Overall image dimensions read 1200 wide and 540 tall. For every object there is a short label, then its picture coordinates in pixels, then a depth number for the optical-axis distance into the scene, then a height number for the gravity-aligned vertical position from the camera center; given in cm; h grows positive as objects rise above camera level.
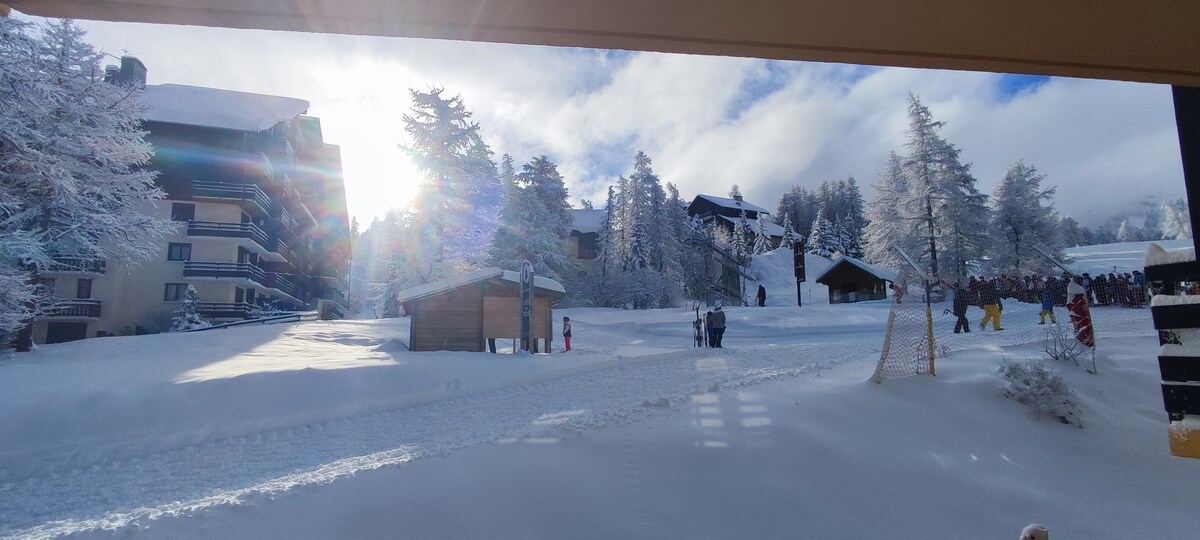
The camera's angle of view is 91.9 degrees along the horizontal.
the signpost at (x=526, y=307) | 1764 +35
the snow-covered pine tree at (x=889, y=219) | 3909 +656
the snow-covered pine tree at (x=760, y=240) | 7838 +1004
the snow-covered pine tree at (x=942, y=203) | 3703 +697
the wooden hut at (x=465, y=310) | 1770 +30
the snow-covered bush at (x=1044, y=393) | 721 -108
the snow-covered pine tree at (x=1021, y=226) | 3794 +555
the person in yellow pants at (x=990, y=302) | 1891 +26
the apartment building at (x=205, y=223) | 2778 +601
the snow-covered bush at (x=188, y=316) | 2692 +45
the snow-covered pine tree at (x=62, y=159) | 1534 +487
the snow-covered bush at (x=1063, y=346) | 945 -63
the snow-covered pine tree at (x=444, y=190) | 3192 +722
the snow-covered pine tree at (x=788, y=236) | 7988 +1091
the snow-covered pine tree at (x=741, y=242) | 6178 +842
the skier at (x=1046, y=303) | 1807 +18
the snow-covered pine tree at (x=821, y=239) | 7544 +975
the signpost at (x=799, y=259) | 4244 +398
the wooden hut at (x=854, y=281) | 4441 +249
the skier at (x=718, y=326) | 2016 -38
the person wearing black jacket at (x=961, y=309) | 1823 +4
